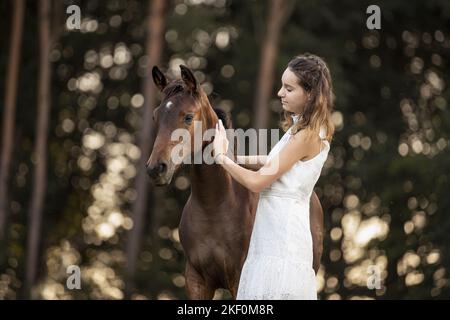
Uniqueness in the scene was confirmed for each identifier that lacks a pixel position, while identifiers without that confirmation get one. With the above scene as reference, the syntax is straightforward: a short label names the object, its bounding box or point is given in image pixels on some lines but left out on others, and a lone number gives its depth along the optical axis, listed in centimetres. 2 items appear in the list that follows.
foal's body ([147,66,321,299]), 688
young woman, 555
